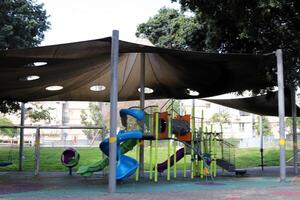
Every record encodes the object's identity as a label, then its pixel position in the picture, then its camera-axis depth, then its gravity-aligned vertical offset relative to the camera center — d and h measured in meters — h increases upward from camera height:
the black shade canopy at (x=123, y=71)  13.61 +2.52
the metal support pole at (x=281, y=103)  15.59 +1.28
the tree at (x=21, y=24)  18.78 +5.07
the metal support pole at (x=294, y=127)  19.72 +0.64
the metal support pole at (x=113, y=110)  12.59 +0.85
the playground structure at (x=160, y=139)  15.60 +0.06
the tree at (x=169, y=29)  20.97 +5.97
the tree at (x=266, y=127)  82.71 +2.58
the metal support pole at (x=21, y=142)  21.75 -0.09
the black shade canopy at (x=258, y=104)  22.67 +1.95
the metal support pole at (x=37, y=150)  19.08 -0.41
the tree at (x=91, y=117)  81.06 +4.39
